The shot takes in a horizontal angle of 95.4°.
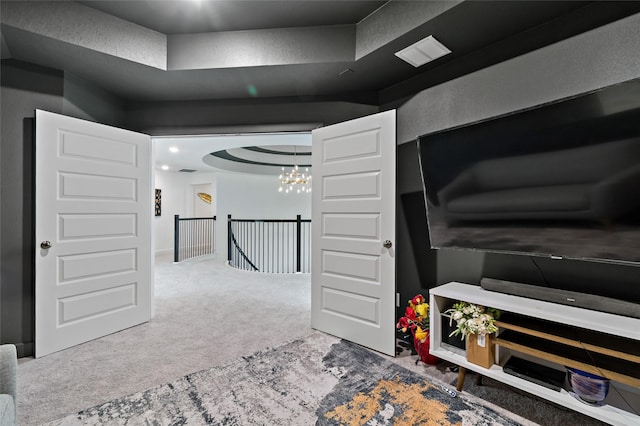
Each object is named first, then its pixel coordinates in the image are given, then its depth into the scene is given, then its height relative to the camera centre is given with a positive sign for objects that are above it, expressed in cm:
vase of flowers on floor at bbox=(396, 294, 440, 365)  218 -86
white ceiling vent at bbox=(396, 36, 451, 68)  202 +118
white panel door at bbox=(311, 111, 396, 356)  237 -15
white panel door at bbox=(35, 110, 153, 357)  236 -16
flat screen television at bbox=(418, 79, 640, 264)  133 +19
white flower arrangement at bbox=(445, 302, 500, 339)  169 -63
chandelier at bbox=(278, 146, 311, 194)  713 +87
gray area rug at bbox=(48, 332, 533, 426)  160 -113
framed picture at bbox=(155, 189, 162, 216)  820 +31
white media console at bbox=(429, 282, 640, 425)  133 -73
